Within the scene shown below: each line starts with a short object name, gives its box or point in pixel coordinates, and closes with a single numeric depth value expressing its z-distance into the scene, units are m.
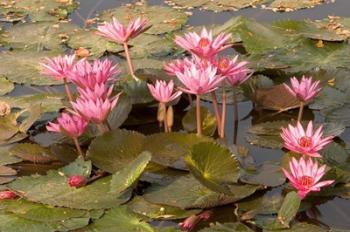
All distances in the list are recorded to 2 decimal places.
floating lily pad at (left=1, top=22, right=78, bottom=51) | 6.23
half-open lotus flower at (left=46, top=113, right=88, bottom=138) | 4.10
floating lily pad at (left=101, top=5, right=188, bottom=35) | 6.39
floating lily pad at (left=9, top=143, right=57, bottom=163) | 4.45
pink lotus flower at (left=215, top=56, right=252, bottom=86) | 4.08
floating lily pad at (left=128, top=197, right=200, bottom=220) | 3.87
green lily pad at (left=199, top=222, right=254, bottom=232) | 3.69
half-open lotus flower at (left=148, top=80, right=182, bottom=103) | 4.20
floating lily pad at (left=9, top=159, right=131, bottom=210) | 3.98
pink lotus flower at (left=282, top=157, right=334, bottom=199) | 3.66
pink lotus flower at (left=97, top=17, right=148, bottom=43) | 4.59
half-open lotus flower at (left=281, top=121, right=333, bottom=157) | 3.73
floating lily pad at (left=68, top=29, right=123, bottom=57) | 6.11
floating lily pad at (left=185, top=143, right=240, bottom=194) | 3.85
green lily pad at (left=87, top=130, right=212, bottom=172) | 4.21
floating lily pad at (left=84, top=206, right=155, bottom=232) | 3.78
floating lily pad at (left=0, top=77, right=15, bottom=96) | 5.48
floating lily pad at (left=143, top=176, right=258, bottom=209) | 3.87
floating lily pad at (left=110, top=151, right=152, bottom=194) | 3.81
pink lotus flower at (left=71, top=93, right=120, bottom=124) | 4.04
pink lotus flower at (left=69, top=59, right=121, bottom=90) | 4.24
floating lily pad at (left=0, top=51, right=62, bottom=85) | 5.57
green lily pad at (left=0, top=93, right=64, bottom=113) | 5.05
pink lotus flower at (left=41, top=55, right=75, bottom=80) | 4.38
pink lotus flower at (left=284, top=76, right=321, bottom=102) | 4.30
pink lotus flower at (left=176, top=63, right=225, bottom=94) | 3.91
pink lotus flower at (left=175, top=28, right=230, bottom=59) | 4.09
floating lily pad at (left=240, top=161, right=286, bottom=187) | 3.97
